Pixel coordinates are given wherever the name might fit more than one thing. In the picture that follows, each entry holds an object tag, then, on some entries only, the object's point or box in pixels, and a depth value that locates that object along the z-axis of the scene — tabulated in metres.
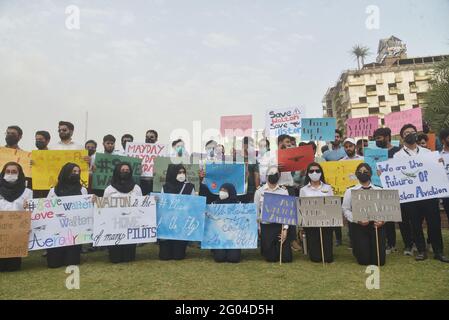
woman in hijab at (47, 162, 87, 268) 5.30
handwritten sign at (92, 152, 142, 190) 6.45
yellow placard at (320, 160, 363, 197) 6.55
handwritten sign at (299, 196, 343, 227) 5.39
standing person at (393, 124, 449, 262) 5.42
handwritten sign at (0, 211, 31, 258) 4.90
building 55.56
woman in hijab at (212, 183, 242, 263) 5.58
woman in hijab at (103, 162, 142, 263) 5.59
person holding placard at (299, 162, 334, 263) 5.50
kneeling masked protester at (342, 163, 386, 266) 5.19
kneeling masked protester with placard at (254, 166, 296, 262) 5.55
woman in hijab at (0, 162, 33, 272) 5.16
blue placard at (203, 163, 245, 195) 6.59
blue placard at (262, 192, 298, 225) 5.58
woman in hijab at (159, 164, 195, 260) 5.80
